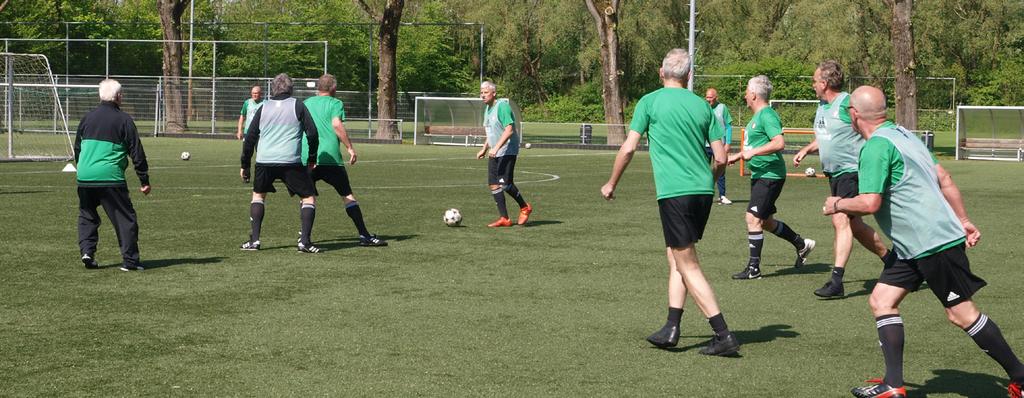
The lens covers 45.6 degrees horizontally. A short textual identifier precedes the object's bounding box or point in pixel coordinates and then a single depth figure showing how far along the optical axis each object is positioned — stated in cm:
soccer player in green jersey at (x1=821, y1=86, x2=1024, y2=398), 611
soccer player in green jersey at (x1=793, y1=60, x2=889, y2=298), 979
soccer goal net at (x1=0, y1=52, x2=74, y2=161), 2819
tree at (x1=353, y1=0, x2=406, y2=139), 4344
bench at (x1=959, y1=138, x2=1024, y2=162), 3631
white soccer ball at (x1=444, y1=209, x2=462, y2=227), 1487
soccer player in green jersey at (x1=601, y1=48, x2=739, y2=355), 738
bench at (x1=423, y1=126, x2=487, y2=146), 4218
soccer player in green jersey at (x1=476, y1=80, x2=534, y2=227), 1498
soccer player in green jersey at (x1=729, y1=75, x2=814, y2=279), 1084
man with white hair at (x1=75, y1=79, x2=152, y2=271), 1080
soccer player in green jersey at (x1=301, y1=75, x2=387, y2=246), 1293
